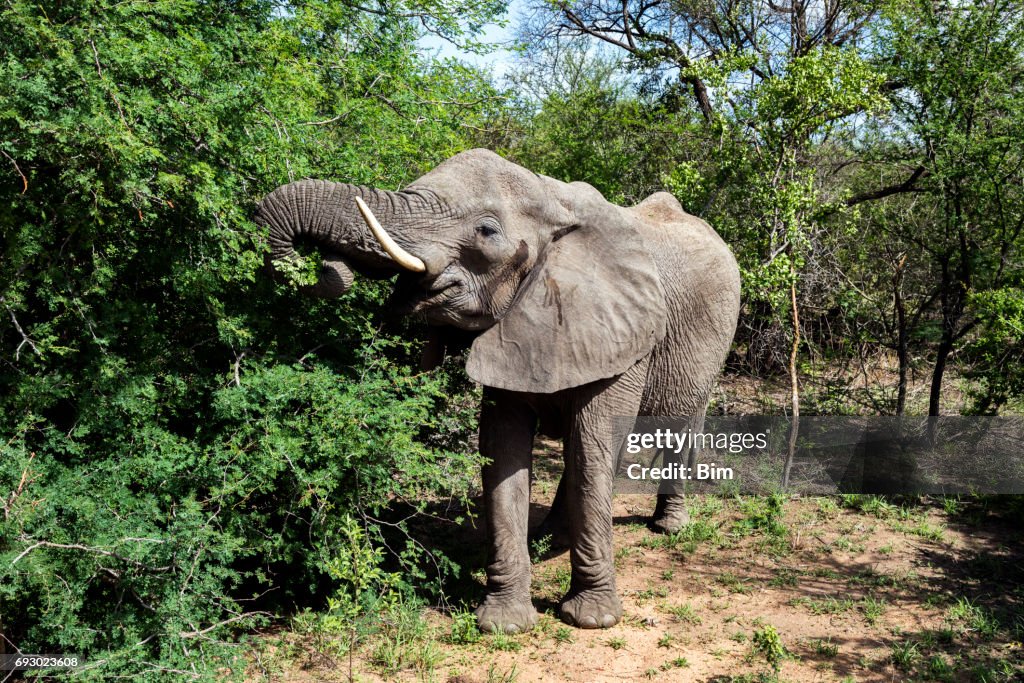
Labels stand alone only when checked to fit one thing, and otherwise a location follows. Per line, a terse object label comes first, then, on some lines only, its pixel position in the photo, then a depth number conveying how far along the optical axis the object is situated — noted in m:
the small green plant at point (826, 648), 5.60
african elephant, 5.11
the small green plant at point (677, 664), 5.42
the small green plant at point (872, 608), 6.08
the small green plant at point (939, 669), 5.29
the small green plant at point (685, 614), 6.07
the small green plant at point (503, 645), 5.47
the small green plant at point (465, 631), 5.50
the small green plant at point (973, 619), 5.82
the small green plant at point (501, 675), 5.04
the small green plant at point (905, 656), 5.45
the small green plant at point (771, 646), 5.28
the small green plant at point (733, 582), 6.57
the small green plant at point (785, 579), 6.66
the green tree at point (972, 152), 7.82
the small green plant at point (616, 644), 5.60
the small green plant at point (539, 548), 6.52
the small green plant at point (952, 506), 7.93
